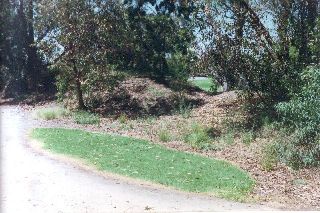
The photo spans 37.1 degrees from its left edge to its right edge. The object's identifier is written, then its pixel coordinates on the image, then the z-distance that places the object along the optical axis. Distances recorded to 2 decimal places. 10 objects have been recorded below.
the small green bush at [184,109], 19.82
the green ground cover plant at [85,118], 19.27
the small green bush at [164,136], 15.90
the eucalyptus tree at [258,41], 17.66
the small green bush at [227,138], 15.52
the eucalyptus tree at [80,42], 21.72
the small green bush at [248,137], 15.33
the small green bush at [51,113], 20.17
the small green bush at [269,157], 12.51
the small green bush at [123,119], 19.39
